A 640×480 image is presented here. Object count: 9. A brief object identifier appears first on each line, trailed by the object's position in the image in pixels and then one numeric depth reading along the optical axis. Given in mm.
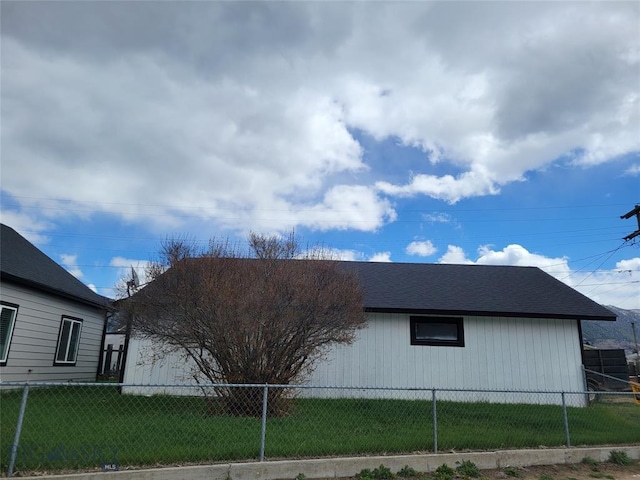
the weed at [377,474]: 5168
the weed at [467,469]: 5490
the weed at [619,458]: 6394
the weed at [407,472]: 5364
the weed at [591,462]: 6233
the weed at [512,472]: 5645
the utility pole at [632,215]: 14477
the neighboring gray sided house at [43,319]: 10094
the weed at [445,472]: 5336
